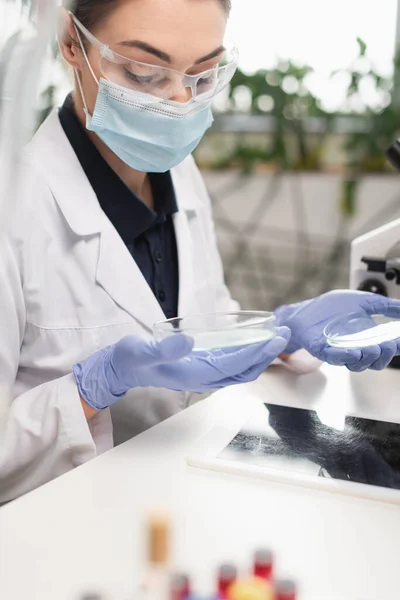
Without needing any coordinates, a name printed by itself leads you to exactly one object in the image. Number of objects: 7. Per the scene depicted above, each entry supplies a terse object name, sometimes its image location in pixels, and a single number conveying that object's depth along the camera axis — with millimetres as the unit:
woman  1039
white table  651
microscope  1405
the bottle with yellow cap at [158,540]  484
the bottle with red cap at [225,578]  529
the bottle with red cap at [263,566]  574
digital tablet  860
